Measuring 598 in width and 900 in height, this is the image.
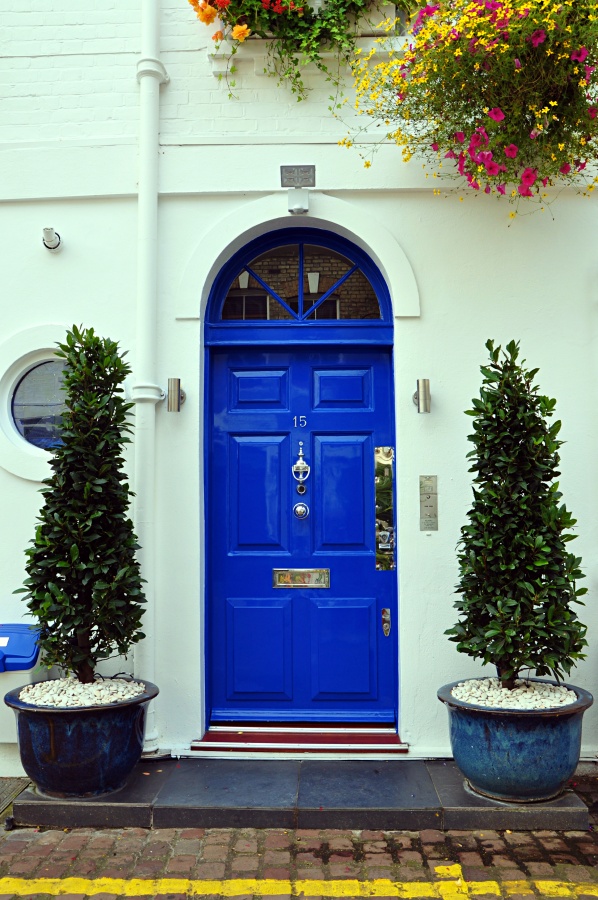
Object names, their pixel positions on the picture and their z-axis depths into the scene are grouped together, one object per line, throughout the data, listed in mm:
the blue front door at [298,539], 4898
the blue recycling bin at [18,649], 4383
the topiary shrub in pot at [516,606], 3820
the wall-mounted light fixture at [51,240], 4863
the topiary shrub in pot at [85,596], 3953
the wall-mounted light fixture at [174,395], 4773
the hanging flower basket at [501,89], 3973
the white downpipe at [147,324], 4656
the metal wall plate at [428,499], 4715
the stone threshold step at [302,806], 3844
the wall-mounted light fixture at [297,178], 4848
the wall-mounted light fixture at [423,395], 4695
